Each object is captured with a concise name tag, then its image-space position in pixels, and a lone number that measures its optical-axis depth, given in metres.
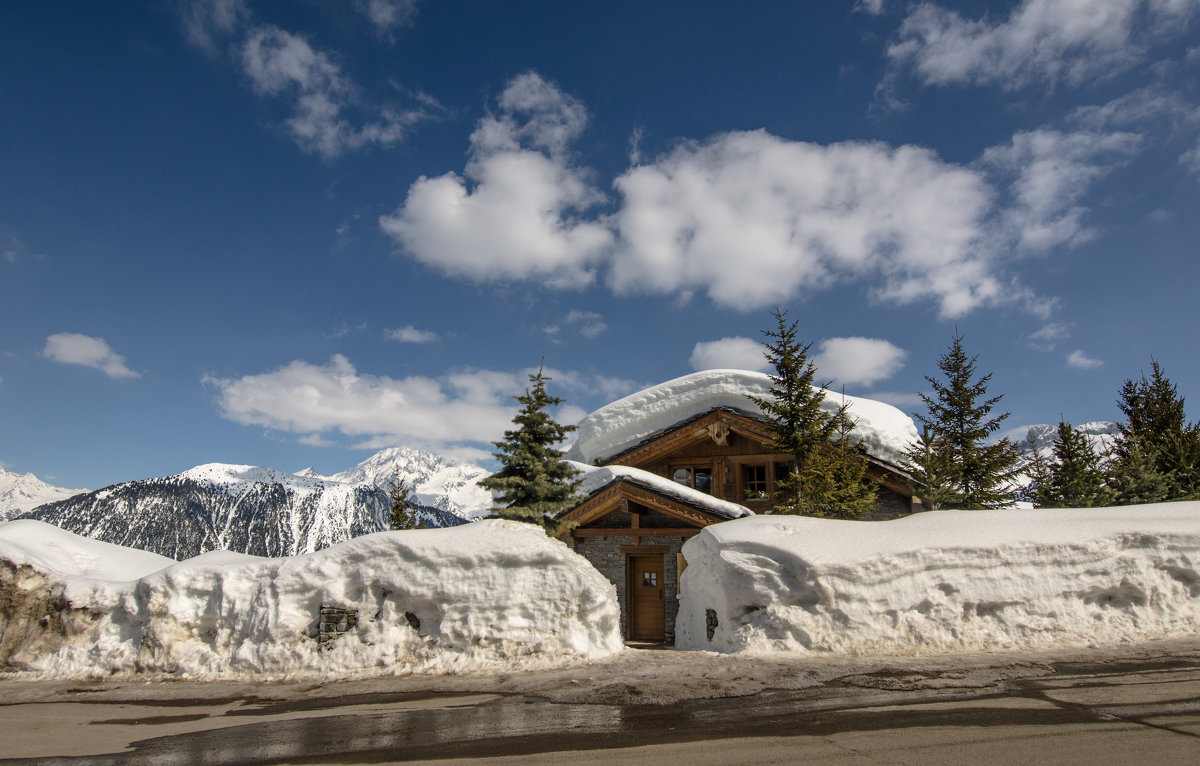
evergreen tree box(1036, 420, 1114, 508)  15.39
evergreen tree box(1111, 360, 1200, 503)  14.85
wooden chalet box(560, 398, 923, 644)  15.59
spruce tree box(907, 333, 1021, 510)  16.09
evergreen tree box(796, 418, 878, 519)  14.54
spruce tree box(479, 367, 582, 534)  14.98
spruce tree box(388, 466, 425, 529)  26.08
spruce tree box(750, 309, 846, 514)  16.39
